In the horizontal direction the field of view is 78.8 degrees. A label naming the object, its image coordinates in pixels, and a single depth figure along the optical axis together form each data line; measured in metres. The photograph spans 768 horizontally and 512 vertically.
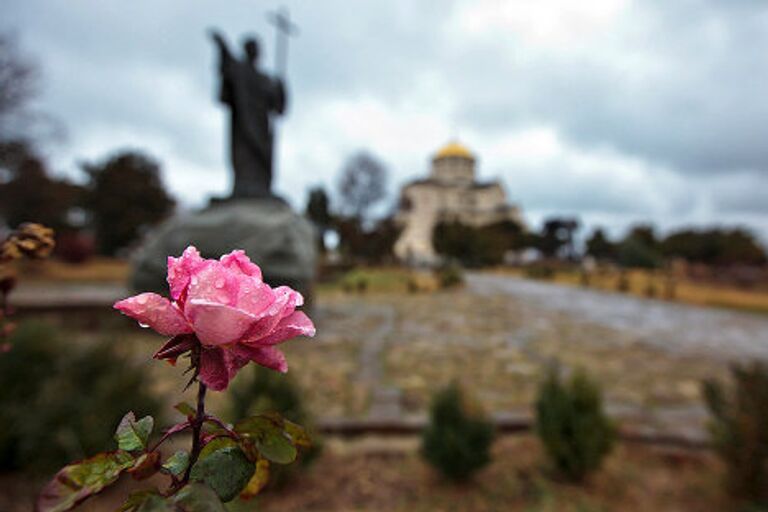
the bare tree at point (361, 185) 33.62
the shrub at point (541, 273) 20.67
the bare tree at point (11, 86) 14.40
